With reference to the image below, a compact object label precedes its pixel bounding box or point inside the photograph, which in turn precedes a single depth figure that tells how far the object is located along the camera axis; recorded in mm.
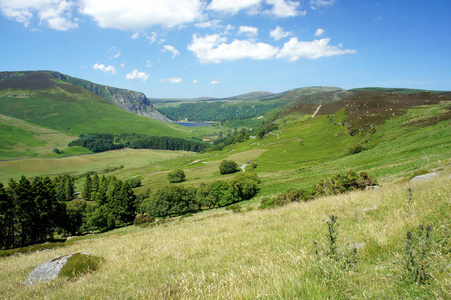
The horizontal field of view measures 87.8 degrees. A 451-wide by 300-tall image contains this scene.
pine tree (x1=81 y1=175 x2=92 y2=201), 106875
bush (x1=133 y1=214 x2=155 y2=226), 57625
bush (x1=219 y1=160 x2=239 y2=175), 100250
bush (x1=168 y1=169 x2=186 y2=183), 102812
